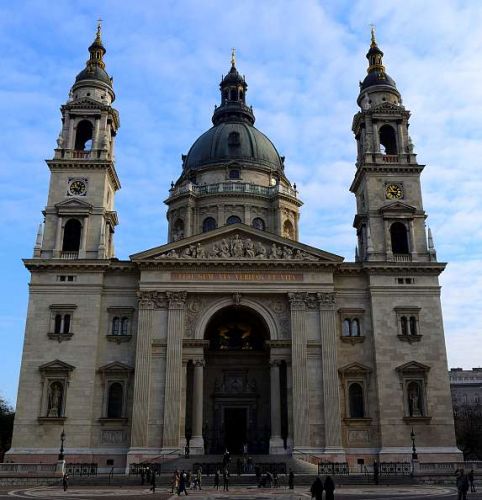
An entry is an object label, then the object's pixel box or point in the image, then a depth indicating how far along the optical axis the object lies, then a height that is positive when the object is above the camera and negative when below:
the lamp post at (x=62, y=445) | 37.22 +0.59
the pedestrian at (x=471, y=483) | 27.46 -1.12
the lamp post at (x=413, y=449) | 37.25 +0.42
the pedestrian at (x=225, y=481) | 29.56 -1.10
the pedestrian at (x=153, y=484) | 28.28 -1.20
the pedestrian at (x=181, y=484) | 26.03 -1.10
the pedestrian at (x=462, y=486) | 21.48 -0.96
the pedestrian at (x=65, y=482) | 28.17 -1.12
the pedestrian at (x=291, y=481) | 28.99 -1.08
